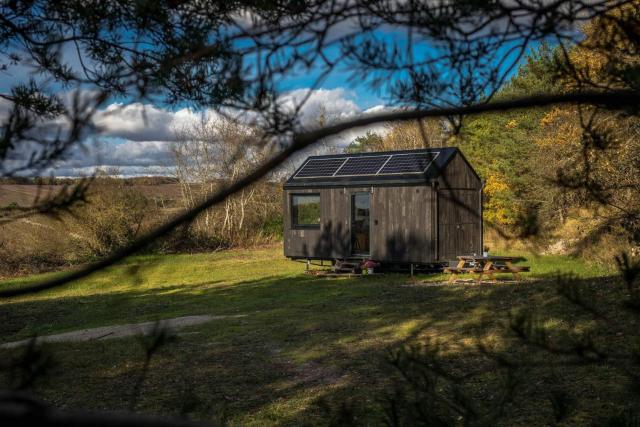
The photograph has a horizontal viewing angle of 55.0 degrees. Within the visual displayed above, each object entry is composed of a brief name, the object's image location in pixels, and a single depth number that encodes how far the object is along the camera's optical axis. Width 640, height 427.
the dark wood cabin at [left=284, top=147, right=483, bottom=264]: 15.95
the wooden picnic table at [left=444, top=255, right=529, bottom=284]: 13.96
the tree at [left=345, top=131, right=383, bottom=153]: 26.17
